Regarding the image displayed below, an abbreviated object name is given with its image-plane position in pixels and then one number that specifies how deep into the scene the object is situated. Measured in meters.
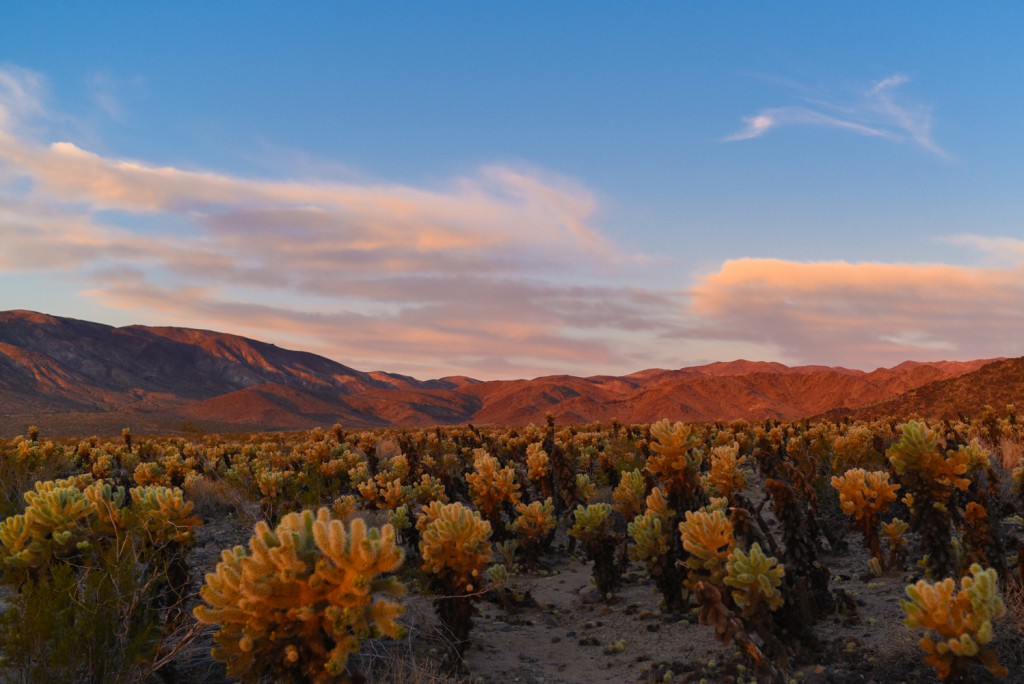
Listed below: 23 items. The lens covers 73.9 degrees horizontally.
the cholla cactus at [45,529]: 4.88
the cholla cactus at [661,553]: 6.33
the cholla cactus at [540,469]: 10.84
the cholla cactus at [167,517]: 5.32
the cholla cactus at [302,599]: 3.21
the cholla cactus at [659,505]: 6.51
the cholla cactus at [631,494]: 8.25
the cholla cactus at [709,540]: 4.66
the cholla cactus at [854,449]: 12.24
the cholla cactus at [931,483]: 5.90
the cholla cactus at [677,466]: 6.79
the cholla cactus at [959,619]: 3.75
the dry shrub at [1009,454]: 12.03
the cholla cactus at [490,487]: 8.61
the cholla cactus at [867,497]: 6.77
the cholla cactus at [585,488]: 9.91
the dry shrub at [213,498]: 12.48
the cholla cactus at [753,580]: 4.39
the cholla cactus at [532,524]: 8.70
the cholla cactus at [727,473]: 6.84
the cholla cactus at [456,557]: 5.16
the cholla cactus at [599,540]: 7.20
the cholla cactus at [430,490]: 9.26
